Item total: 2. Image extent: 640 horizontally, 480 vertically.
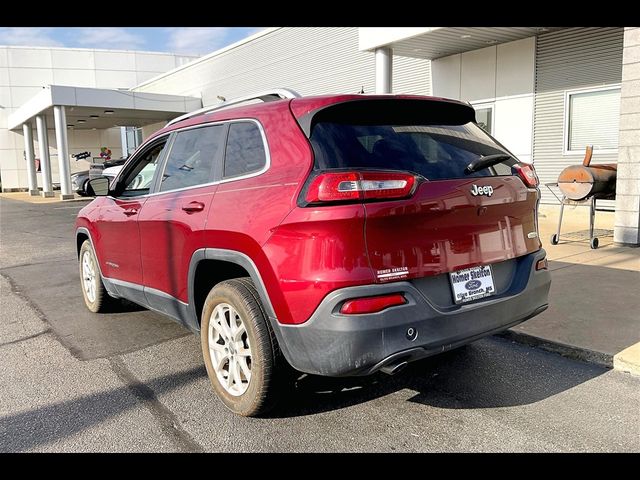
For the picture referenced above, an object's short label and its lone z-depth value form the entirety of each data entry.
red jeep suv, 2.74
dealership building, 10.39
